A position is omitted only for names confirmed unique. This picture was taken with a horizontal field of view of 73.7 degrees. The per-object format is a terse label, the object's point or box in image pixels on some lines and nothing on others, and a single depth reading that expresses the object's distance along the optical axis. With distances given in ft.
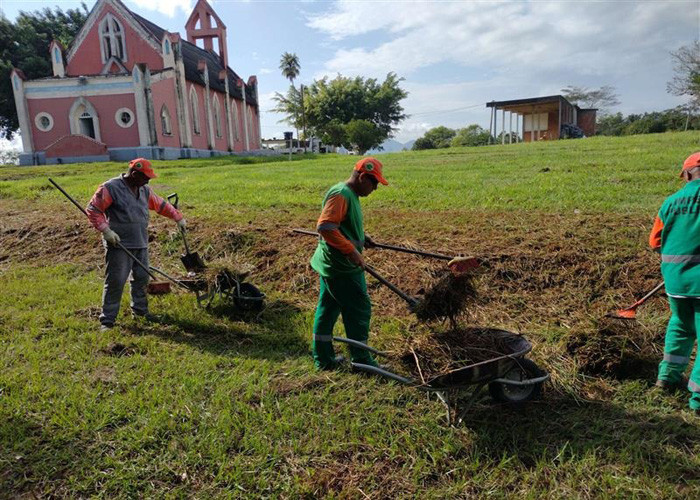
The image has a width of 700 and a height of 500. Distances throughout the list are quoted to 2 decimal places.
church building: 94.07
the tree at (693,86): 104.09
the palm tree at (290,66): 202.39
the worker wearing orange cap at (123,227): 16.46
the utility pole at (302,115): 172.21
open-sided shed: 99.76
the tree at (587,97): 204.03
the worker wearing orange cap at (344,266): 11.91
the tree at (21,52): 132.36
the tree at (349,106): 173.30
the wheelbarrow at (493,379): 9.81
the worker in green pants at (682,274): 10.94
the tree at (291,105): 186.80
